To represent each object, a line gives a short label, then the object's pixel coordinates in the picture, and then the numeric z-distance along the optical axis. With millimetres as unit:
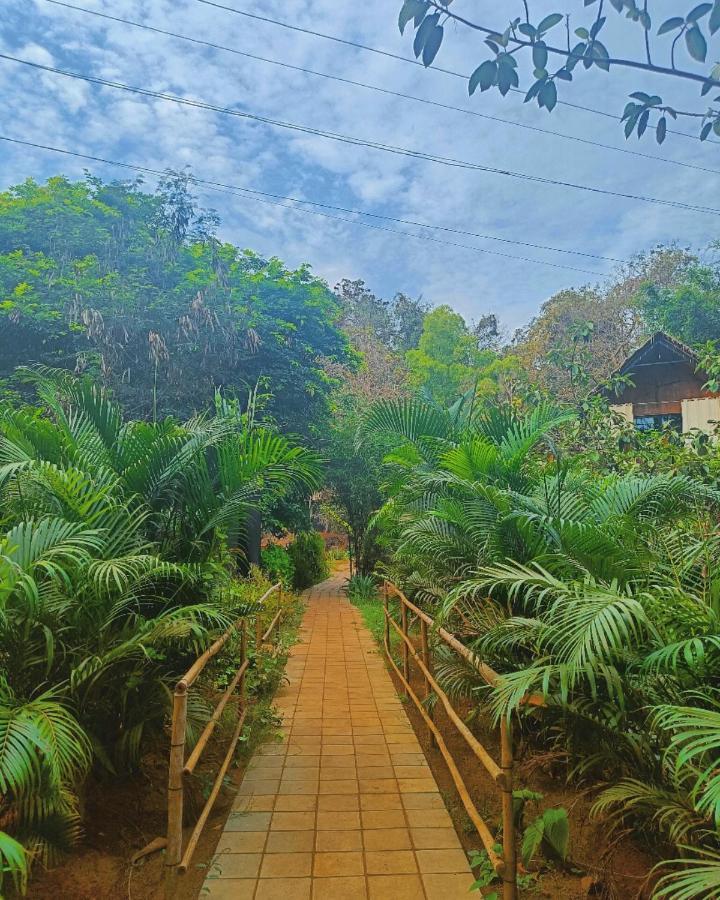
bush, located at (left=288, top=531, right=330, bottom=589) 11859
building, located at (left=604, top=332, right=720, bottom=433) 10094
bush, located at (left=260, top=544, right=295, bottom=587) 10266
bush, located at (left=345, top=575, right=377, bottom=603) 10047
